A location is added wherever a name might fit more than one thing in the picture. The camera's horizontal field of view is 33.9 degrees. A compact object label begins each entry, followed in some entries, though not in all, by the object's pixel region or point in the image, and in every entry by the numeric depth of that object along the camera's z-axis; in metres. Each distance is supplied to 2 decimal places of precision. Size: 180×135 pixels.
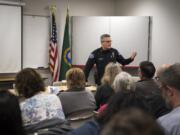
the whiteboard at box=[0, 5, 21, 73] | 6.02
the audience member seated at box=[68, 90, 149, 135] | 1.46
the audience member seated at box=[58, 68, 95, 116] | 3.19
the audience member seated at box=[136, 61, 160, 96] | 3.22
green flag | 6.73
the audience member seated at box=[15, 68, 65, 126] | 2.38
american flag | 6.64
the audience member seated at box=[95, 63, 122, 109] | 3.55
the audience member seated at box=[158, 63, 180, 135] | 1.76
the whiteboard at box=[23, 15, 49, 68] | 6.49
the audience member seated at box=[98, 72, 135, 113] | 3.05
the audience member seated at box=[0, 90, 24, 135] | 1.27
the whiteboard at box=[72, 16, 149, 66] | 6.73
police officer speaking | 5.59
